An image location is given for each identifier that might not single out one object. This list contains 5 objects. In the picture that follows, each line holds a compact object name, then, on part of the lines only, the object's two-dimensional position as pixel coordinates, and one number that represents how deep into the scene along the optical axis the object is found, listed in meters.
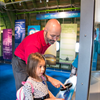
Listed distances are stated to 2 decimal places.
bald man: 1.05
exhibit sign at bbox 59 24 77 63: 4.73
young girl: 0.91
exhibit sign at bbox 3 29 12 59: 6.12
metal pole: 0.48
